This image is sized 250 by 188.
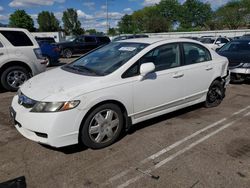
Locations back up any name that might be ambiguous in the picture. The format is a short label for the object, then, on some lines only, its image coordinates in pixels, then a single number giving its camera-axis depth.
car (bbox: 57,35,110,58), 14.56
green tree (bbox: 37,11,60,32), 64.76
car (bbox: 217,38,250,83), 5.85
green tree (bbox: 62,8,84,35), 70.25
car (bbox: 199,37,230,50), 14.34
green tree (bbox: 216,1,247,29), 40.49
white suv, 5.46
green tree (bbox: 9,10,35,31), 54.59
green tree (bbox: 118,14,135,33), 68.54
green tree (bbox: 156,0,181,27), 65.23
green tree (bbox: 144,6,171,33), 48.77
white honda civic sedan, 2.58
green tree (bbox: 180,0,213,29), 61.07
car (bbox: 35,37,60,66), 10.15
